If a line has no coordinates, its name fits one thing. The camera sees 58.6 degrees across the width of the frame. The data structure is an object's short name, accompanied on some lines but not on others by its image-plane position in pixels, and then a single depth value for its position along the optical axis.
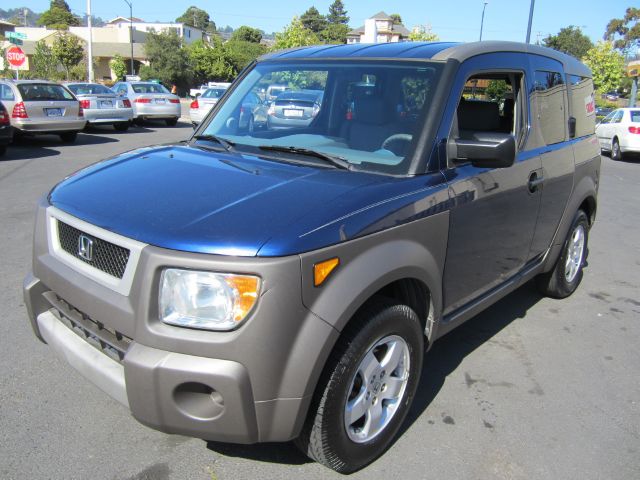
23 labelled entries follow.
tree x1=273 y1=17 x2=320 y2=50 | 32.41
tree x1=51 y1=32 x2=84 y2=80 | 55.12
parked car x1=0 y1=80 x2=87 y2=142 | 13.68
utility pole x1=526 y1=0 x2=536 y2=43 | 20.69
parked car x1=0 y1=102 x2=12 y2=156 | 11.82
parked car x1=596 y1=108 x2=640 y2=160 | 16.50
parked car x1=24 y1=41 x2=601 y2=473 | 2.14
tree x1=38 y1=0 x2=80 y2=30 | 100.94
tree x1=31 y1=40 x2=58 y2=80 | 42.78
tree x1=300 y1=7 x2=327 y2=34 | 115.25
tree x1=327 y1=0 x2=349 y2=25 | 119.81
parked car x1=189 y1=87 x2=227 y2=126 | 19.92
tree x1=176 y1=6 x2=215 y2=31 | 130.62
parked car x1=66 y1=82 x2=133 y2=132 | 17.27
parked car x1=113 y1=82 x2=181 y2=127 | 20.22
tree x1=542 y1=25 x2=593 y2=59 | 86.75
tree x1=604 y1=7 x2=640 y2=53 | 78.94
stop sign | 23.42
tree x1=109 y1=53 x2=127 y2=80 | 53.66
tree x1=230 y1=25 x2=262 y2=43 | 91.88
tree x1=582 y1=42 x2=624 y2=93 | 40.59
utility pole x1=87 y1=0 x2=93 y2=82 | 30.29
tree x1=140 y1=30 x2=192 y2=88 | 58.00
